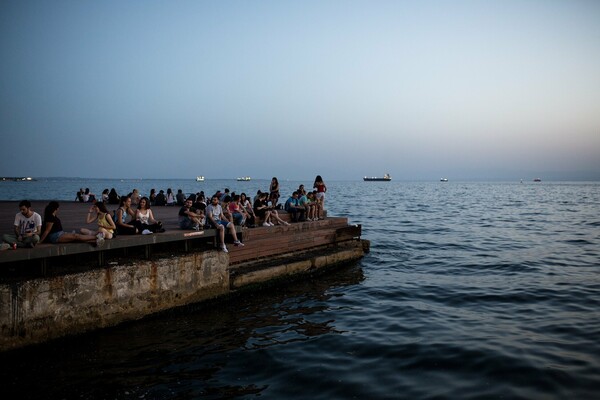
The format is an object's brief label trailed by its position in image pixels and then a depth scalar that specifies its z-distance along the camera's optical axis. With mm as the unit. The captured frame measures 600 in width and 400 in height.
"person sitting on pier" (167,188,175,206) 25791
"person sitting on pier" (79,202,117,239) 9819
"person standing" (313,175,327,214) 18516
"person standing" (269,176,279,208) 18928
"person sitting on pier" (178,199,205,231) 12039
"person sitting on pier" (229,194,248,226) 14070
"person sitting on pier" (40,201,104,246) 9125
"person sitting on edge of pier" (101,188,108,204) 25147
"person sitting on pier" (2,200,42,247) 8438
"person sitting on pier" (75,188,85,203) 29052
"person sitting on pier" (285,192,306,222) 17109
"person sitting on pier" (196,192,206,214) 13836
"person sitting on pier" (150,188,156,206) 26000
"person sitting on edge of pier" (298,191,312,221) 17391
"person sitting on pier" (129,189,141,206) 23042
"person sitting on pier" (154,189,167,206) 25547
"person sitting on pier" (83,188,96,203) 28550
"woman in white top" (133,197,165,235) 11156
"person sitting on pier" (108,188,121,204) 25708
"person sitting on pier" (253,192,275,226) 15461
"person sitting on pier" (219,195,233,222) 13930
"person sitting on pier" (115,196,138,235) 10789
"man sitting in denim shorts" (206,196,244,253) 12211
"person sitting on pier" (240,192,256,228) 15367
